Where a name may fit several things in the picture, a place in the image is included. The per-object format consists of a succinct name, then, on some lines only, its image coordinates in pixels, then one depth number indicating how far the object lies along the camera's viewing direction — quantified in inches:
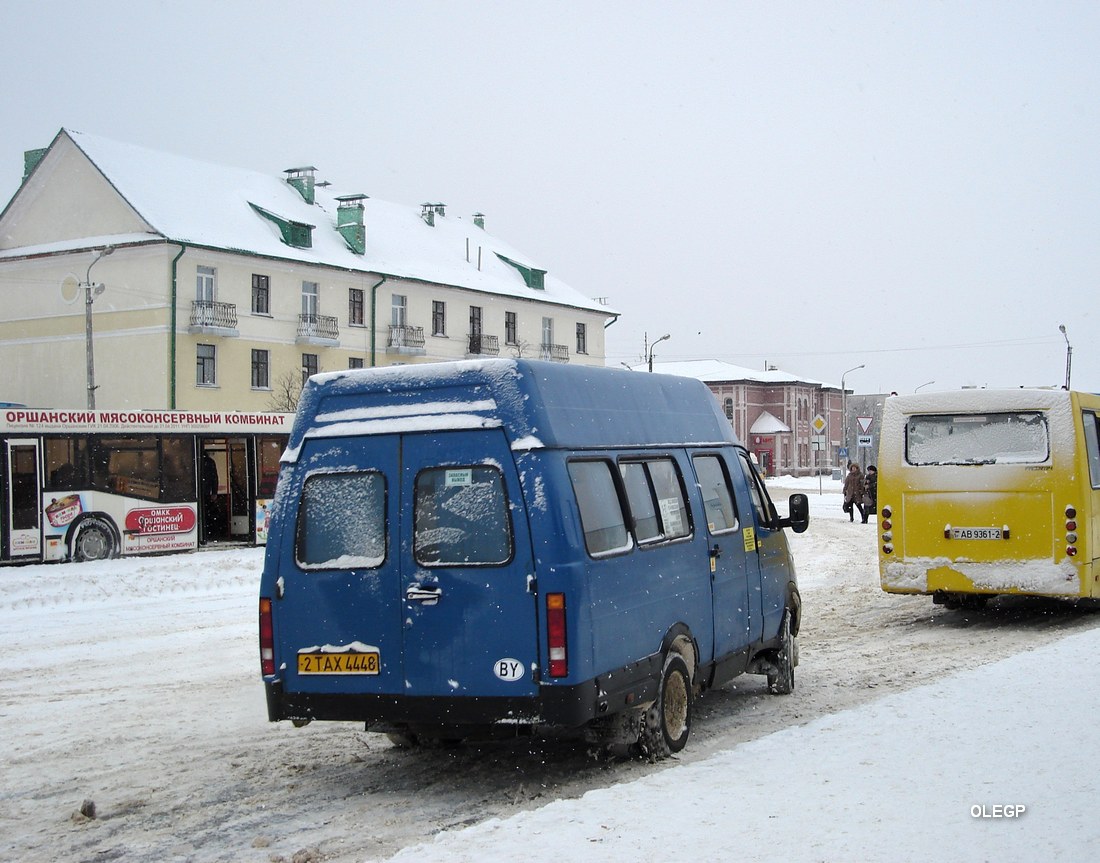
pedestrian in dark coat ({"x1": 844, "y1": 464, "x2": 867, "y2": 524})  1479.1
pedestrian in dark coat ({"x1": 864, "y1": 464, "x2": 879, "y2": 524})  1441.9
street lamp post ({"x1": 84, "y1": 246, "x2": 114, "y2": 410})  1643.7
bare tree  2008.5
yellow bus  578.6
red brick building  4128.9
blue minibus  285.7
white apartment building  1900.8
